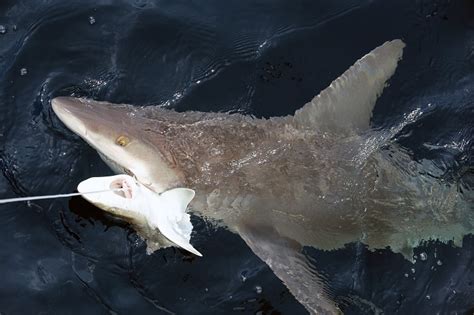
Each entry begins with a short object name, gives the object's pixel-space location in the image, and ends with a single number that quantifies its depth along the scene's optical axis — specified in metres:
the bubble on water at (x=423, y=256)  4.61
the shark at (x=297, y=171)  3.84
